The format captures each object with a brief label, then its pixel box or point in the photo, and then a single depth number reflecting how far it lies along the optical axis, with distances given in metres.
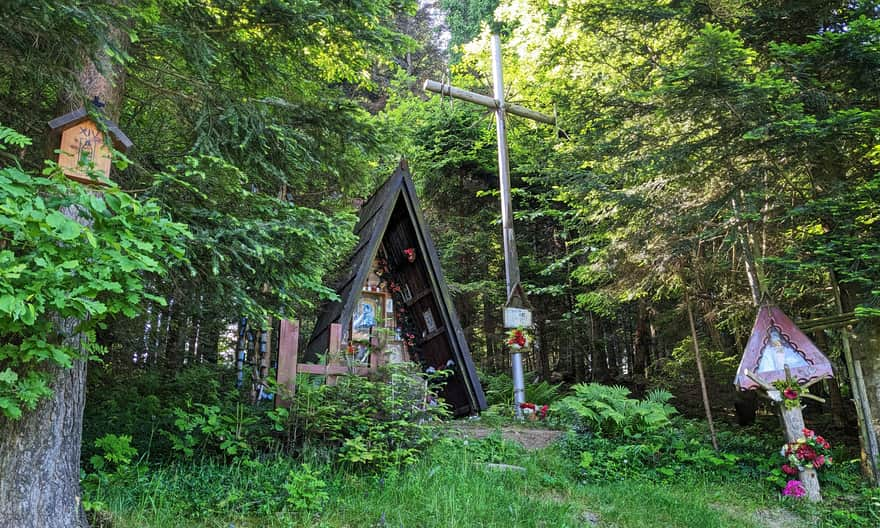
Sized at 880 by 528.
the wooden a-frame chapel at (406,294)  7.94
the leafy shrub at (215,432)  4.68
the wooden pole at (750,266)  6.80
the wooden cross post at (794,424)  5.66
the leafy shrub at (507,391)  10.94
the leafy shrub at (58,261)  2.47
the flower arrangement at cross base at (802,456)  5.64
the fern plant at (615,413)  6.91
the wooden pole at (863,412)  5.86
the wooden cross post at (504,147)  9.88
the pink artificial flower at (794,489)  5.59
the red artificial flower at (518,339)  9.84
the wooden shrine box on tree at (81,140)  3.51
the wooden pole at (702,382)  6.96
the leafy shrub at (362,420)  5.00
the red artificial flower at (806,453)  5.67
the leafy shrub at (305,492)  4.11
